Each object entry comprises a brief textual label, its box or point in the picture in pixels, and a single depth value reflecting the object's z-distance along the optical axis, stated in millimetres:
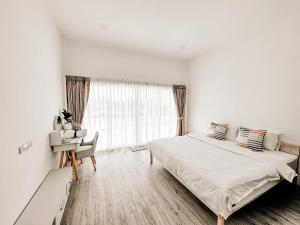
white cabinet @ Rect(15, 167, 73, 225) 1239
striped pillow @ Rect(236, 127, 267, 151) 2492
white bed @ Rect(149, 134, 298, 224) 1454
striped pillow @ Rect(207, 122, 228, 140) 3273
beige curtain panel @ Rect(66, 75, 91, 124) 3341
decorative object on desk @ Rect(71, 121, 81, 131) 3327
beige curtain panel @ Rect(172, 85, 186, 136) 4684
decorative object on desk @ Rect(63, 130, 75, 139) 2548
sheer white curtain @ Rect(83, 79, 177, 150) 3711
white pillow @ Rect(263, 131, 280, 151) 2463
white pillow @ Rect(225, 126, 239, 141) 3186
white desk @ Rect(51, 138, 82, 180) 2373
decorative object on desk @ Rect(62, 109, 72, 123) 2934
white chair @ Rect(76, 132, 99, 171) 2631
